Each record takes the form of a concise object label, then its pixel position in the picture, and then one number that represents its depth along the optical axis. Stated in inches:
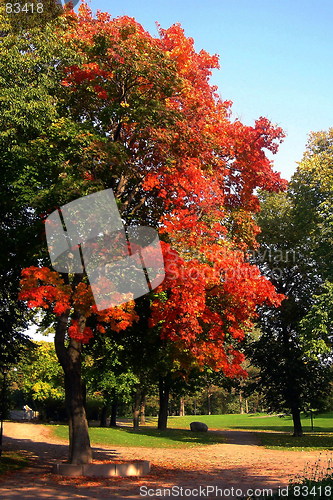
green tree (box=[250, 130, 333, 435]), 1203.2
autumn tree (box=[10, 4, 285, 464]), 633.0
